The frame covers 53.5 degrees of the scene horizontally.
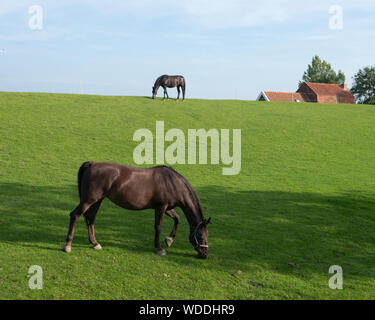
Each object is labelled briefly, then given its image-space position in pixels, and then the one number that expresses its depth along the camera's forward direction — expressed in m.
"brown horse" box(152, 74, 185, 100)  36.47
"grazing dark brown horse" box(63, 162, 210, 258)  8.76
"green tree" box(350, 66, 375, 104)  85.00
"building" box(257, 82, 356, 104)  72.31
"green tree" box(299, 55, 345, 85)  94.19
